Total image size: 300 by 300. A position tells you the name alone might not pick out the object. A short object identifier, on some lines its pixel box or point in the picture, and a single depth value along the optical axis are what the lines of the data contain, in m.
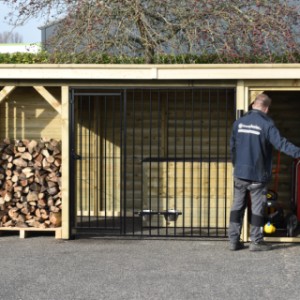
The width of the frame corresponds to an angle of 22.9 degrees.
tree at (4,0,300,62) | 12.98
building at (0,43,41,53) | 26.50
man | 8.40
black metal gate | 9.98
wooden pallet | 9.55
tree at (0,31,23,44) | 70.67
